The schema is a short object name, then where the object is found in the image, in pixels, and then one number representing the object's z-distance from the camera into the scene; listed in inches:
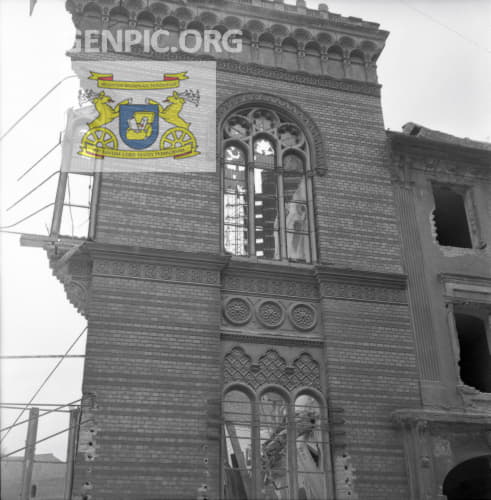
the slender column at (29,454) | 409.4
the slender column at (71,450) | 415.4
